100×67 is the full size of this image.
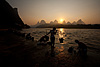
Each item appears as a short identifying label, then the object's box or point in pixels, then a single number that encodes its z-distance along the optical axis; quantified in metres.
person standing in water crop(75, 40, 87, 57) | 4.98
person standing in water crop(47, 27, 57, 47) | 5.88
